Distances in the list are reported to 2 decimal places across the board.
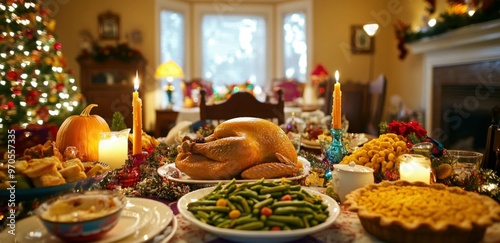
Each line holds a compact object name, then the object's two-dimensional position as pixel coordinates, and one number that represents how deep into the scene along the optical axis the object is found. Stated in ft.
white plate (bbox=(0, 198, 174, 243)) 2.31
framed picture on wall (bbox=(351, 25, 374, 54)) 18.01
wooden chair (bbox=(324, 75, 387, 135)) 11.54
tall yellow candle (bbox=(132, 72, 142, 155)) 3.77
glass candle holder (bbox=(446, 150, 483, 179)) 3.58
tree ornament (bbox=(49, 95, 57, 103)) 12.98
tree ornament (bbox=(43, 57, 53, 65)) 12.81
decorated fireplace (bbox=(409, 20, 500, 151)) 10.97
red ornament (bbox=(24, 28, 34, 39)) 12.04
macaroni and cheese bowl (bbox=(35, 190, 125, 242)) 2.17
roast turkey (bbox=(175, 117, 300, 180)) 3.39
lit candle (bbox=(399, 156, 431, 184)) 3.11
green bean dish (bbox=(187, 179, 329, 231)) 2.38
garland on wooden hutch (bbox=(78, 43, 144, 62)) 16.44
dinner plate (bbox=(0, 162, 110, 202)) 2.65
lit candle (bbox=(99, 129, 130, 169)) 3.76
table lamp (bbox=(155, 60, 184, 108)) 15.71
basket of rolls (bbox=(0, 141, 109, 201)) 2.66
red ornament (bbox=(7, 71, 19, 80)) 11.34
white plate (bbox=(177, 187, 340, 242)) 2.25
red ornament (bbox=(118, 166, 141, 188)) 3.58
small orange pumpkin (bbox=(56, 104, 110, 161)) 3.90
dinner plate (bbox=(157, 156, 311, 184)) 3.38
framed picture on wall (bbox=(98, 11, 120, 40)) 17.07
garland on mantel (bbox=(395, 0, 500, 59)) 10.05
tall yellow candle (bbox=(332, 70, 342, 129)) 3.96
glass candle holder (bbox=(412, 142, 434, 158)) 3.27
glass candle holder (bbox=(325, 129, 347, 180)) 3.94
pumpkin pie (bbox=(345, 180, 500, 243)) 2.21
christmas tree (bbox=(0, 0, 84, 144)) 11.41
